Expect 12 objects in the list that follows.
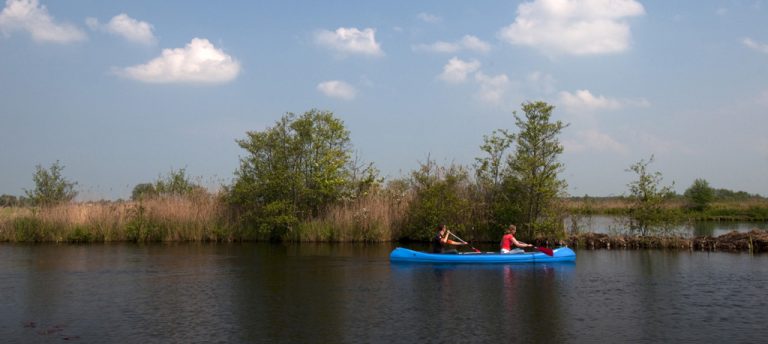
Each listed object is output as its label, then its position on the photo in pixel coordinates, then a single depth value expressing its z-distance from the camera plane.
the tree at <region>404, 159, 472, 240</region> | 28.55
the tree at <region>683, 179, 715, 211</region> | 54.53
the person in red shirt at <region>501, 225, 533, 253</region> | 21.89
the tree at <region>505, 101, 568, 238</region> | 27.11
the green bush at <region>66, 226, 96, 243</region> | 30.36
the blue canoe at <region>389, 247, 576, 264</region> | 21.38
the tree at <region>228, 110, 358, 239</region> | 30.41
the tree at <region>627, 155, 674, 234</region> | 27.03
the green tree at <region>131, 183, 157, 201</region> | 31.98
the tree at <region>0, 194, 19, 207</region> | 34.41
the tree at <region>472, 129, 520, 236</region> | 28.16
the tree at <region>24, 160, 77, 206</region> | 32.56
